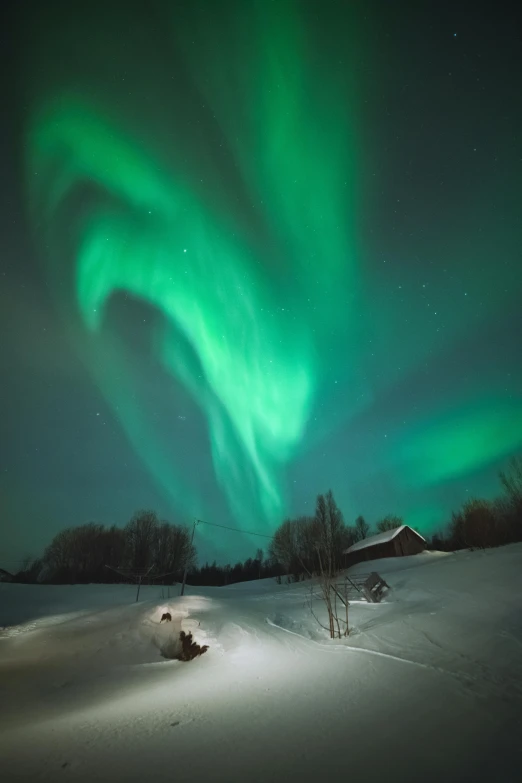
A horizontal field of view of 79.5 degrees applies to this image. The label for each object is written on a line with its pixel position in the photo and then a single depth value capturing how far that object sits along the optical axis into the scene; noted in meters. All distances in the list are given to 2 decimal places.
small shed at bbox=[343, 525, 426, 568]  41.03
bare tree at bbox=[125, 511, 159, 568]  52.97
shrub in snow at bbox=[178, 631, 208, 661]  10.49
